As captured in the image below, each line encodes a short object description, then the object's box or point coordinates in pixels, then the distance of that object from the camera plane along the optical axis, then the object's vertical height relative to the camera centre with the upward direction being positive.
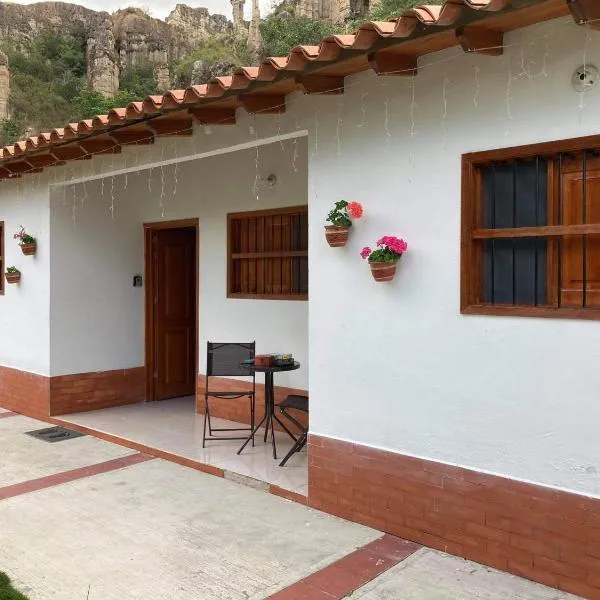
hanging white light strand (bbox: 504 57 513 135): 3.53 +1.14
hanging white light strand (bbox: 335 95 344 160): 4.40 +1.21
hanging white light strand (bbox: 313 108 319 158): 4.57 +1.18
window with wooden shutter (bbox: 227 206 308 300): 6.48 +0.41
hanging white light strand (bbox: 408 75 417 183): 3.98 +1.08
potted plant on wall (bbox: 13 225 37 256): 7.62 +0.60
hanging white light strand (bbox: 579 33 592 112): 3.24 +1.25
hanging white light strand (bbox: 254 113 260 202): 6.77 +1.27
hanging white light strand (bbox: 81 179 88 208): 7.68 +1.20
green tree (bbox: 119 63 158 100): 45.59 +16.55
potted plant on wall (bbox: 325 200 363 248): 4.30 +0.48
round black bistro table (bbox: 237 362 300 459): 5.62 -0.96
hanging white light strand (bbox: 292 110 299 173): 6.38 +1.38
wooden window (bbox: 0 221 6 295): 8.48 +0.42
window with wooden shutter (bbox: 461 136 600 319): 3.40 +0.35
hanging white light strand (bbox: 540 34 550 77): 3.38 +1.30
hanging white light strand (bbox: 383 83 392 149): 4.12 +1.20
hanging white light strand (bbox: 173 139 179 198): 7.58 +1.45
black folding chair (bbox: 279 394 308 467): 5.32 -1.01
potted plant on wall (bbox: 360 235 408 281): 3.97 +0.23
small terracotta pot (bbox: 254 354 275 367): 5.71 -0.66
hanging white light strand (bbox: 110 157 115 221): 7.86 +1.21
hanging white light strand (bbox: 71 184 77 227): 7.63 +1.02
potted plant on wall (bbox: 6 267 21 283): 7.96 +0.22
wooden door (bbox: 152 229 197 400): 8.48 -0.29
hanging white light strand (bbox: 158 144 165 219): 7.81 +1.27
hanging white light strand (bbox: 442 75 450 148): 3.81 +1.13
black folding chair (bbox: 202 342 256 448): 6.29 -0.70
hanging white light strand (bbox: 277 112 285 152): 4.88 +1.34
